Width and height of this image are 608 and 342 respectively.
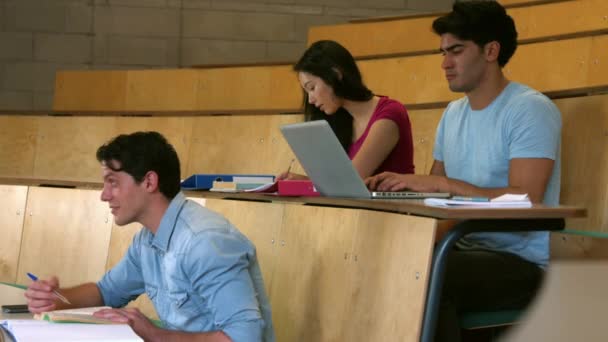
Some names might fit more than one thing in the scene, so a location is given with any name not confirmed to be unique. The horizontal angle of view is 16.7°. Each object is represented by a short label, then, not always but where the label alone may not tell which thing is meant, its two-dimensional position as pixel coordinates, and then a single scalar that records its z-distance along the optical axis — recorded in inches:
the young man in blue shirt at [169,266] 220.6
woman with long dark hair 260.4
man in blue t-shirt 228.4
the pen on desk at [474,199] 220.4
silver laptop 233.6
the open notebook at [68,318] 209.0
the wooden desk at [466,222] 215.3
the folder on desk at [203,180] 264.2
